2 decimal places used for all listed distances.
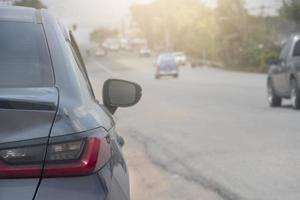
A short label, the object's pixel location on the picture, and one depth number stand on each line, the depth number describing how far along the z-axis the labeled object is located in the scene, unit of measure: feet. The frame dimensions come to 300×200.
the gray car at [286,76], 65.00
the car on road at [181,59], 277.64
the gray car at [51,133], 10.77
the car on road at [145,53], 383.65
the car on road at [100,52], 389.60
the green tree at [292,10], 183.83
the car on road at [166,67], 183.52
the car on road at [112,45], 477.36
